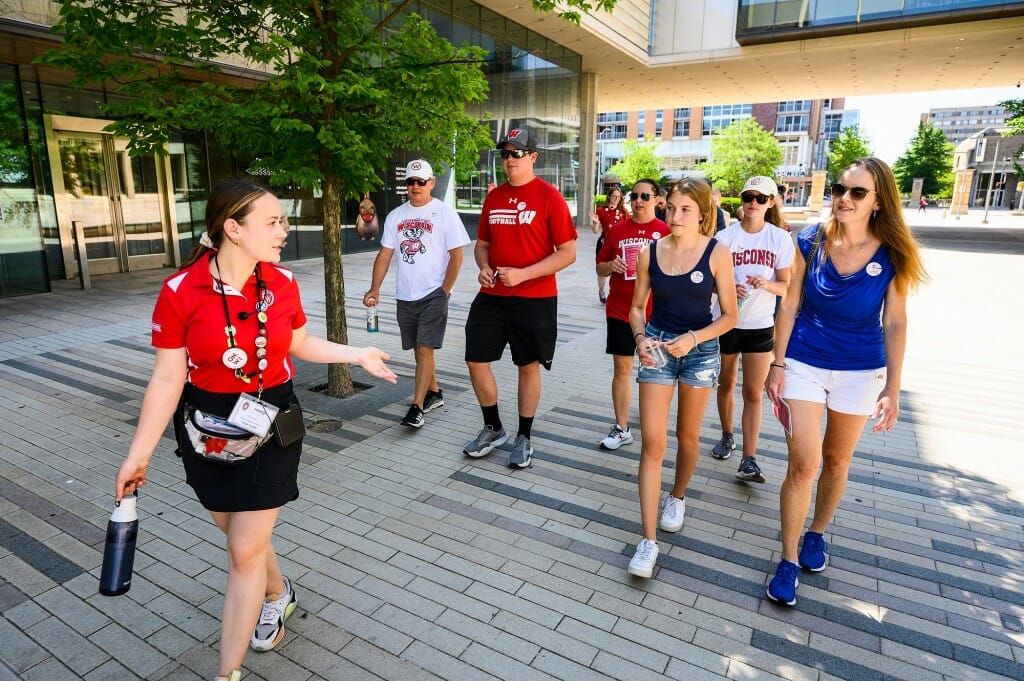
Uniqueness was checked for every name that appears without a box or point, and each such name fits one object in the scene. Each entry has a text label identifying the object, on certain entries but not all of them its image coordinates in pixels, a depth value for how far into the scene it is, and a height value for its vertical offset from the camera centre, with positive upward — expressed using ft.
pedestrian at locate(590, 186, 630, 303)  31.11 -0.69
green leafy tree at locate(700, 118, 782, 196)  160.66 +10.88
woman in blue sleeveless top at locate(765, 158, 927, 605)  9.59 -2.02
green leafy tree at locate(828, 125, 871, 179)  160.66 +13.00
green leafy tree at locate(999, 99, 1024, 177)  76.43 +10.04
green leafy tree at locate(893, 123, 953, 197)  246.06 +14.80
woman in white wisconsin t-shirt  13.82 -1.92
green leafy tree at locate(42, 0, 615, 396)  15.34 +2.65
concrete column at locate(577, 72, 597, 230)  89.35 +6.50
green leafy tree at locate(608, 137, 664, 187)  178.19 +8.81
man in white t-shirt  17.04 -1.83
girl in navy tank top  10.75 -2.18
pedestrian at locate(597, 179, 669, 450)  15.29 -1.89
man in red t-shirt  13.97 -1.67
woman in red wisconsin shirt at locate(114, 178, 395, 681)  6.98 -2.16
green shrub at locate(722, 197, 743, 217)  119.14 -1.33
